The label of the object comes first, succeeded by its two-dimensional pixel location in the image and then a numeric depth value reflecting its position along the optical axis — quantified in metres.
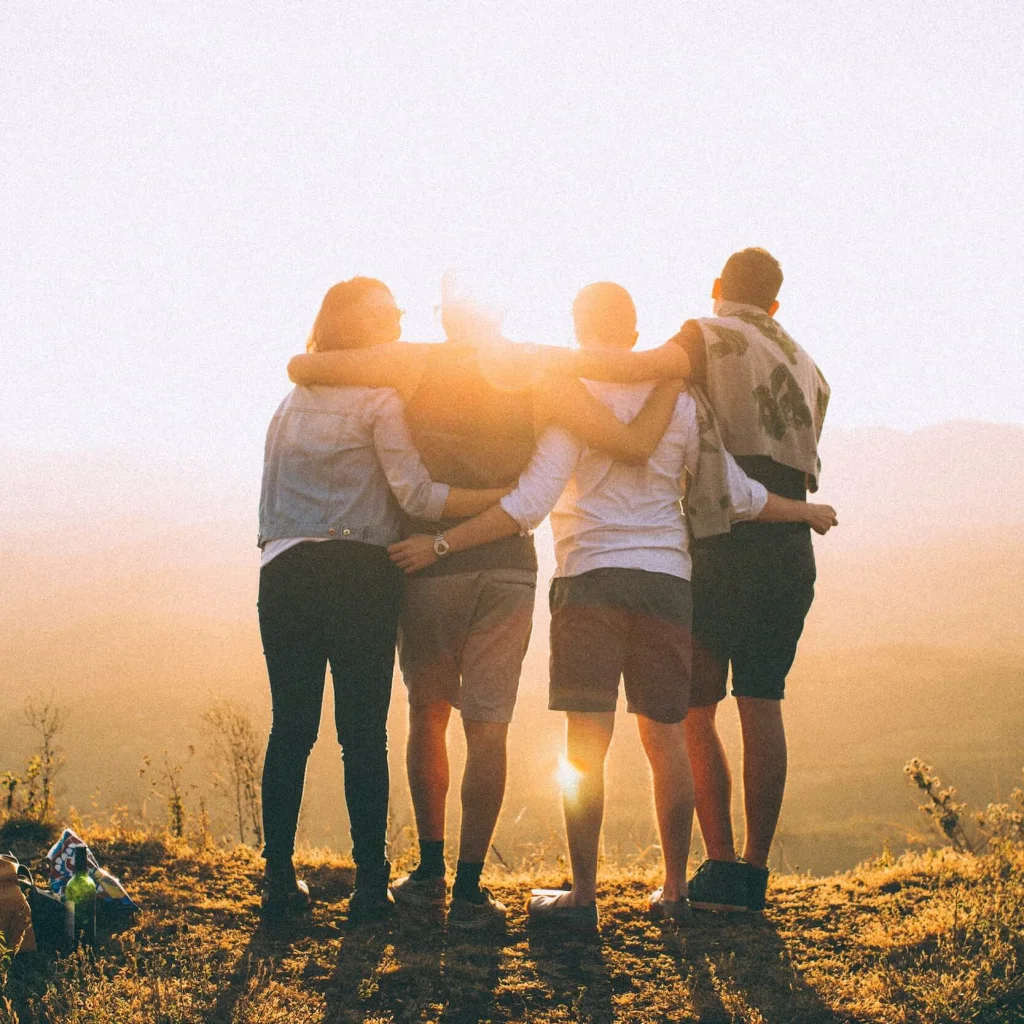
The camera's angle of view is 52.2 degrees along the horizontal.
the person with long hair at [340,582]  3.53
